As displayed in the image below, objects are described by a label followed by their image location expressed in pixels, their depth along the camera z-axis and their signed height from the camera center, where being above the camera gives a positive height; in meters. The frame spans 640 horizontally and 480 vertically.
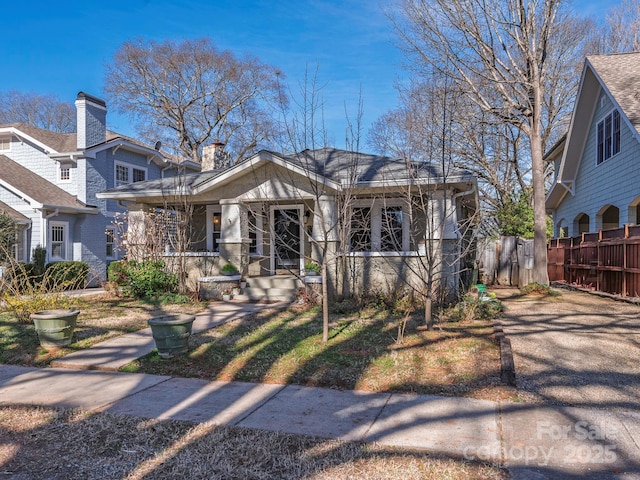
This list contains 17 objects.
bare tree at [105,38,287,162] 28.31 +10.28
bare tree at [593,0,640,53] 25.03 +11.72
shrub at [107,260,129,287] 12.28 -0.62
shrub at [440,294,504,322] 8.20 -1.16
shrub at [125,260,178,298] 11.62 -0.72
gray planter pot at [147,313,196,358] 6.02 -1.11
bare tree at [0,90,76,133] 33.03 +10.34
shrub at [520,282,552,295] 12.06 -1.09
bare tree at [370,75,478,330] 9.70 +0.59
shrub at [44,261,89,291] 15.98 -0.58
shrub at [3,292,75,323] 8.27 -0.93
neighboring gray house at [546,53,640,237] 12.08 +3.04
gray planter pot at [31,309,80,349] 6.60 -1.09
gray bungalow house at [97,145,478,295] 10.45 +1.08
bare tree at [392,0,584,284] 12.52 +5.69
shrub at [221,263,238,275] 11.53 -0.48
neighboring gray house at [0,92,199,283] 17.06 +3.00
